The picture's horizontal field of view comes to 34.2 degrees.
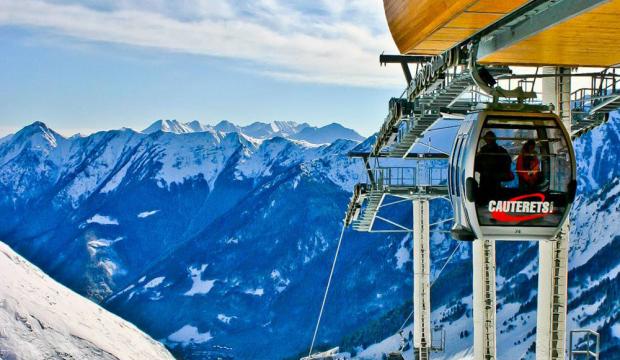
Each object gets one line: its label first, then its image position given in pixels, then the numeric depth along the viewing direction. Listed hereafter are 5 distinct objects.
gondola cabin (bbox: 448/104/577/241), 13.05
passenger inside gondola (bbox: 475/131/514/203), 13.02
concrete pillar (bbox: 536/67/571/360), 18.52
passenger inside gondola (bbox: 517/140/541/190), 13.28
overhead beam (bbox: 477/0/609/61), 10.42
